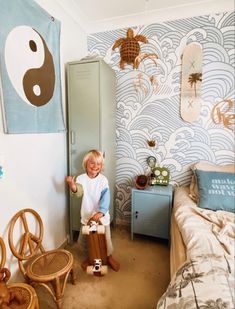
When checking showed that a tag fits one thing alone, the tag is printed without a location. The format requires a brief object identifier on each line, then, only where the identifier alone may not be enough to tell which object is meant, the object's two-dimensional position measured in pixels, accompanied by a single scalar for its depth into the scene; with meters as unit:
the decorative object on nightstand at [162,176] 2.13
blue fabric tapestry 1.18
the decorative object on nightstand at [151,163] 2.17
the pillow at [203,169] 1.84
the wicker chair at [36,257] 1.23
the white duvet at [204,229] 1.10
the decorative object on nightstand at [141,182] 2.02
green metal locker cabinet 1.77
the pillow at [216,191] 1.58
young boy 1.59
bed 0.77
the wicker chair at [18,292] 0.99
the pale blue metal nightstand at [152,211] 1.92
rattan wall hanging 1.97
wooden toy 1.52
